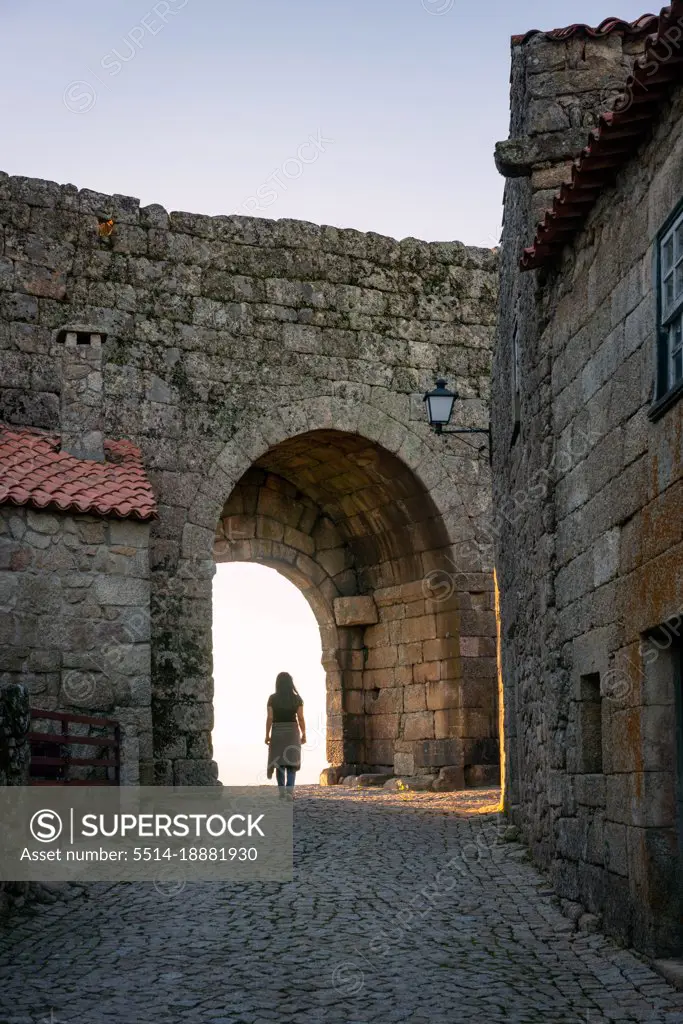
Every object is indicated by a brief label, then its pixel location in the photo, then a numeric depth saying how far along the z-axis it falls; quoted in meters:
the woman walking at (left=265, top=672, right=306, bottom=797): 12.88
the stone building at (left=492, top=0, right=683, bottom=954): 6.23
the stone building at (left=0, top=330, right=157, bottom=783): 10.44
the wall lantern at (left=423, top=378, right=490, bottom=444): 11.80
